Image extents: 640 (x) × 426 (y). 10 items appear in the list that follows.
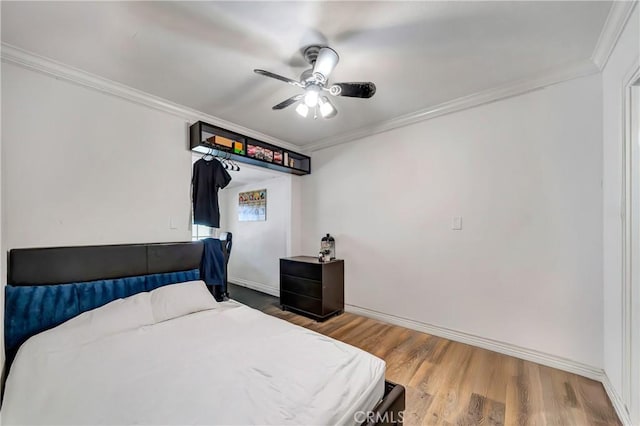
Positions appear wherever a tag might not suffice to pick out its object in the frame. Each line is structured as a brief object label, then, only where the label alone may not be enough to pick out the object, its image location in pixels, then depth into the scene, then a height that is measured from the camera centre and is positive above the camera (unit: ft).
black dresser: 10.12 -3.15
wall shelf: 8.79 +2.63
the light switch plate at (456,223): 8.33 -0.28
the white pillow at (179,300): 6.38 -2.40
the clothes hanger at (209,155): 9.13 +2.28
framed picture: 15.40 +0.51
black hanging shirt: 9.22 +0.93
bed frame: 4.40 -1.44
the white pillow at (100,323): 5.01 -2.52
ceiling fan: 5.62 +3.07
